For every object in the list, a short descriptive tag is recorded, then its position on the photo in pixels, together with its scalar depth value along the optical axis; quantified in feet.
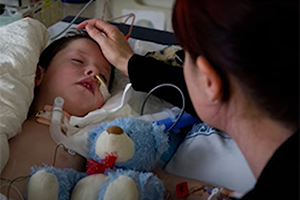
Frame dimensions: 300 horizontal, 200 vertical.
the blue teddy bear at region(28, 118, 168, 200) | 2.89
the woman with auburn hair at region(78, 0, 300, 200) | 1.91
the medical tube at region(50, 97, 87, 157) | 3.60
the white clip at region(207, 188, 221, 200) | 3.37
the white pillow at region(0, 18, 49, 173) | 3.33
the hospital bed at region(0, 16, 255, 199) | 3.43
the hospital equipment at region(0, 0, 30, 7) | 5.80
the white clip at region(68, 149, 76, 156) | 3.58
